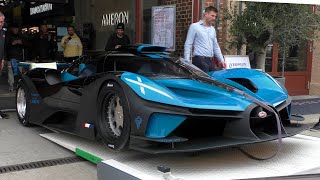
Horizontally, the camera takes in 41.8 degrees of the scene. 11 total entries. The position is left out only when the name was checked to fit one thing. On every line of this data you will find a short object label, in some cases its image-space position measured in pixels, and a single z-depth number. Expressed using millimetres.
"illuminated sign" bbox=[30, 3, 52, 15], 13156
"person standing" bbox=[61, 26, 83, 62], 10750
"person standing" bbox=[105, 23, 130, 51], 9187
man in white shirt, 6805
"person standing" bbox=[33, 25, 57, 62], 11719
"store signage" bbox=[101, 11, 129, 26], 11703
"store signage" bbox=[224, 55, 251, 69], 8359
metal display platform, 3764
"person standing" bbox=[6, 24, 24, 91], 10516
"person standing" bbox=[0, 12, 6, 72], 7211
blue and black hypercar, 3844
